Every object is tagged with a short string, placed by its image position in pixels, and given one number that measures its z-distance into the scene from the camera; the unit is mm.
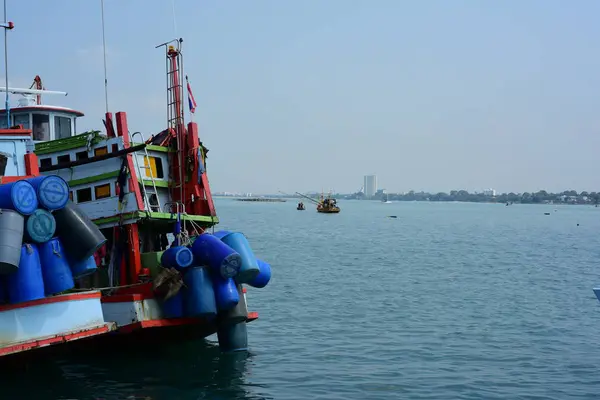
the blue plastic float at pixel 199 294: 15320
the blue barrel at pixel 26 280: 12289
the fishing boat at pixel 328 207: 137375
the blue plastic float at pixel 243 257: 15812
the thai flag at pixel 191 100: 18219
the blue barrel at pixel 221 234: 16422
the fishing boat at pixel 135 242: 13062
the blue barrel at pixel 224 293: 15586
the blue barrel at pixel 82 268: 13242
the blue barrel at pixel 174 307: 15570
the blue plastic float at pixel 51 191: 12727
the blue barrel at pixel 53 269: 12727
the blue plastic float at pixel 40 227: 12523
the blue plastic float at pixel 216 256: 15391
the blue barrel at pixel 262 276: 16594
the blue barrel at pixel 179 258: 15484
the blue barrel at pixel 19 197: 12312
